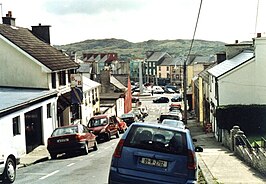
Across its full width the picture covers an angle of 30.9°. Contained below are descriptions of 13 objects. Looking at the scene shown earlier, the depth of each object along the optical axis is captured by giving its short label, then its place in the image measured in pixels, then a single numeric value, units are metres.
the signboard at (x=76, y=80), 37.70
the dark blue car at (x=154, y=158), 9.40
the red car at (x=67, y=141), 20.97
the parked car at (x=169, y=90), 131.89
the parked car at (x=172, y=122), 25.55
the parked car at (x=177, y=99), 102.94
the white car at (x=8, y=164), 13.17
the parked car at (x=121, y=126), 37.31
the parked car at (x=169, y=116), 38.25
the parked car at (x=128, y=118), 48.45
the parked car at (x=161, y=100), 104.44
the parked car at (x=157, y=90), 132.29
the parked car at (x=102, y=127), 30.40
